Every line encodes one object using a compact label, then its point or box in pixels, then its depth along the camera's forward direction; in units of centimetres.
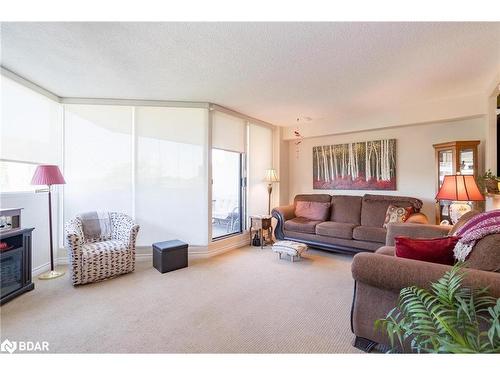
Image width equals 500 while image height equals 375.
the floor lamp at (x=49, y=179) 278
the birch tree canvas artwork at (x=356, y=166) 427
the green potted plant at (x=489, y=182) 270
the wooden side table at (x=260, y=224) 446
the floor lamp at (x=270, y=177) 491
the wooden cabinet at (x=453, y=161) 324
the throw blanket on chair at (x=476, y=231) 142
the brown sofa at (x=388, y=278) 131
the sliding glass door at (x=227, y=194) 429
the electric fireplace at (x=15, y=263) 236
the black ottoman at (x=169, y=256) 312
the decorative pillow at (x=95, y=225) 313
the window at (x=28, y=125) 267
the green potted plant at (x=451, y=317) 87
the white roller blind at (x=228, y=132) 404
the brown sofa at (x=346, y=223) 359
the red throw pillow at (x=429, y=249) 157
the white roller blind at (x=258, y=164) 479
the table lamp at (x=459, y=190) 245
